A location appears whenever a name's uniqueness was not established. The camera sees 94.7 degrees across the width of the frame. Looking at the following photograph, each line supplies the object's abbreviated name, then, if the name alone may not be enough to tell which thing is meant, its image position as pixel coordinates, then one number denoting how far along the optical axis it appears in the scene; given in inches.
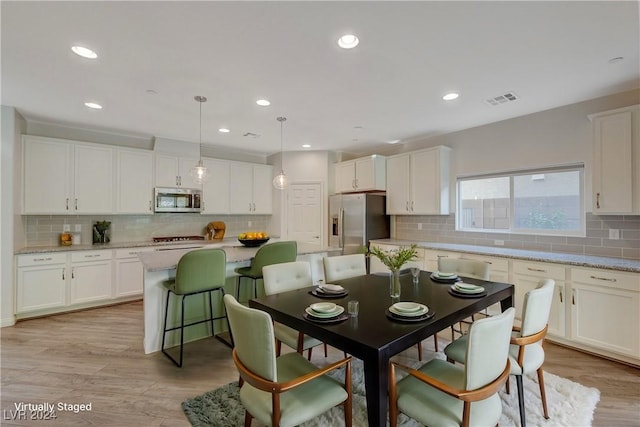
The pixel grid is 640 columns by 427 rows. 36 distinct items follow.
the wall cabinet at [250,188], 228.5
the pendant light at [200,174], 140.5
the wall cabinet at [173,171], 195.9
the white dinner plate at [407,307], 69.2
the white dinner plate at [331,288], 87.8
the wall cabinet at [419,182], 179.2
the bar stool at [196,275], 103.3
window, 139.6
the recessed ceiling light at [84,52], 90.3
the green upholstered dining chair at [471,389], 51.5
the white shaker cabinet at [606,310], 102.0
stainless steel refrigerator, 200.4
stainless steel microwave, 195.6
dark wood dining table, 53.9
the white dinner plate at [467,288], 86.0
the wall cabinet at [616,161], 110.5
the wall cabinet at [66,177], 156.1
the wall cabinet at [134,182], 181.9
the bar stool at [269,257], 120.8
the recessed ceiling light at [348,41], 83.8
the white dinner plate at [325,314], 67.4
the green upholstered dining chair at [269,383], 54.4
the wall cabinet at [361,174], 205.3
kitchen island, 113.0
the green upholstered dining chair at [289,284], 88.6
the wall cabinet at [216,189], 214.8
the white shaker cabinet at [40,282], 145.7
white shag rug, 75.7
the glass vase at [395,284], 83.5
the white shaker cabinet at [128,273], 171.6
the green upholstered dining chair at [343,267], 114.7
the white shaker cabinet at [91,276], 159.5
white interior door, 228.4
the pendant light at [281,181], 161.0
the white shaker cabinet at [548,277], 118.5
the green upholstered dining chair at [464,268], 111.7
